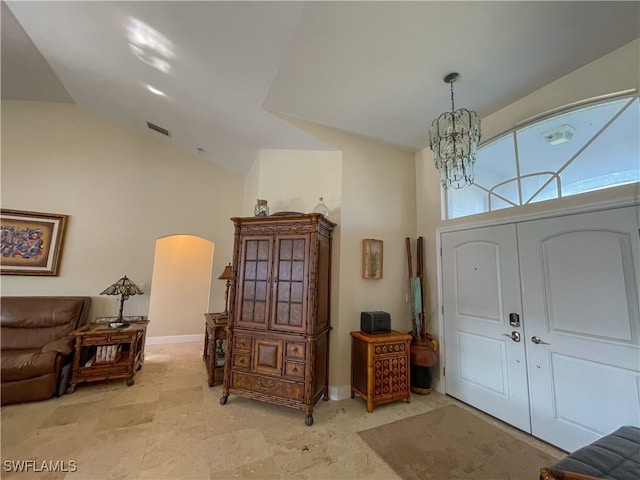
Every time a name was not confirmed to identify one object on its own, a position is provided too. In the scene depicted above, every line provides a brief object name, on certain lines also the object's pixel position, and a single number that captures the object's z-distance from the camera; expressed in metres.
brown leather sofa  2.73
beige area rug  1.94
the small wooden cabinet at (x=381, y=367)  2.81
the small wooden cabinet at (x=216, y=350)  3.36
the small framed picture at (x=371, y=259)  3.32
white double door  1.99
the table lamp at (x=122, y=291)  3.55
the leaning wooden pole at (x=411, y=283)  3.43
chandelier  2.12
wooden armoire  2.68
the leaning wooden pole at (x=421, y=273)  3.35
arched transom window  2.11
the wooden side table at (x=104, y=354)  3.13
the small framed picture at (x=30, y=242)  3.64
